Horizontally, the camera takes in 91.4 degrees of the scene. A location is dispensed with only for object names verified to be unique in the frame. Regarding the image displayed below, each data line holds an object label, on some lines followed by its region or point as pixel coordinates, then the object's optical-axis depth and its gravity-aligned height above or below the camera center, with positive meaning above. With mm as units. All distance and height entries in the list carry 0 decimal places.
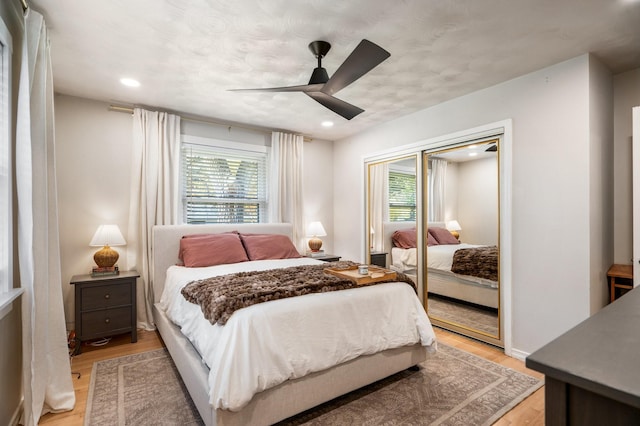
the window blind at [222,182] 3990 +387
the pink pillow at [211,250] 3311 -438
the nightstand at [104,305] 2910 -909
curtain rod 3454 +1146
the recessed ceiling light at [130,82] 2884 +1218
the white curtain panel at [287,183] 4508 +386
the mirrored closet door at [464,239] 3119 -334
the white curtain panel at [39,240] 1818 -174
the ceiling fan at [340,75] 1848 +892
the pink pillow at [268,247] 3658 -446
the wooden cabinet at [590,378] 593 -332
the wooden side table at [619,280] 2488 -600
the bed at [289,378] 1650 -1037
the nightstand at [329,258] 4438 -697
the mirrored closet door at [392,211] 3865 -31
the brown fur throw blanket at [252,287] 1872 -536
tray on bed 2348 -518
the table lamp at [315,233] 4582 -352
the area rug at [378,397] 1958 -1317
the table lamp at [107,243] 3109 -313
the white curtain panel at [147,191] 3502 +227
